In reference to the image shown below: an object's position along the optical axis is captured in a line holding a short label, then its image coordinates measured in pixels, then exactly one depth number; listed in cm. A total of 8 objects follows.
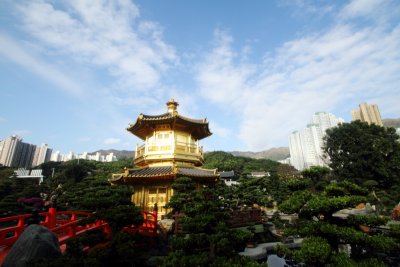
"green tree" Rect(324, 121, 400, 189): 3959
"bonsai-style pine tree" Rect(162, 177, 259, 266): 650
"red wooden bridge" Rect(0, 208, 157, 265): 820
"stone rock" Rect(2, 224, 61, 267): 667
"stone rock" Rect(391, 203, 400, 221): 2716
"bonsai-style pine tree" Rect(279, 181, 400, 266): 629
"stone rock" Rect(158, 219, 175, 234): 1379
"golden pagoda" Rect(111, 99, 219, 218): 1722
